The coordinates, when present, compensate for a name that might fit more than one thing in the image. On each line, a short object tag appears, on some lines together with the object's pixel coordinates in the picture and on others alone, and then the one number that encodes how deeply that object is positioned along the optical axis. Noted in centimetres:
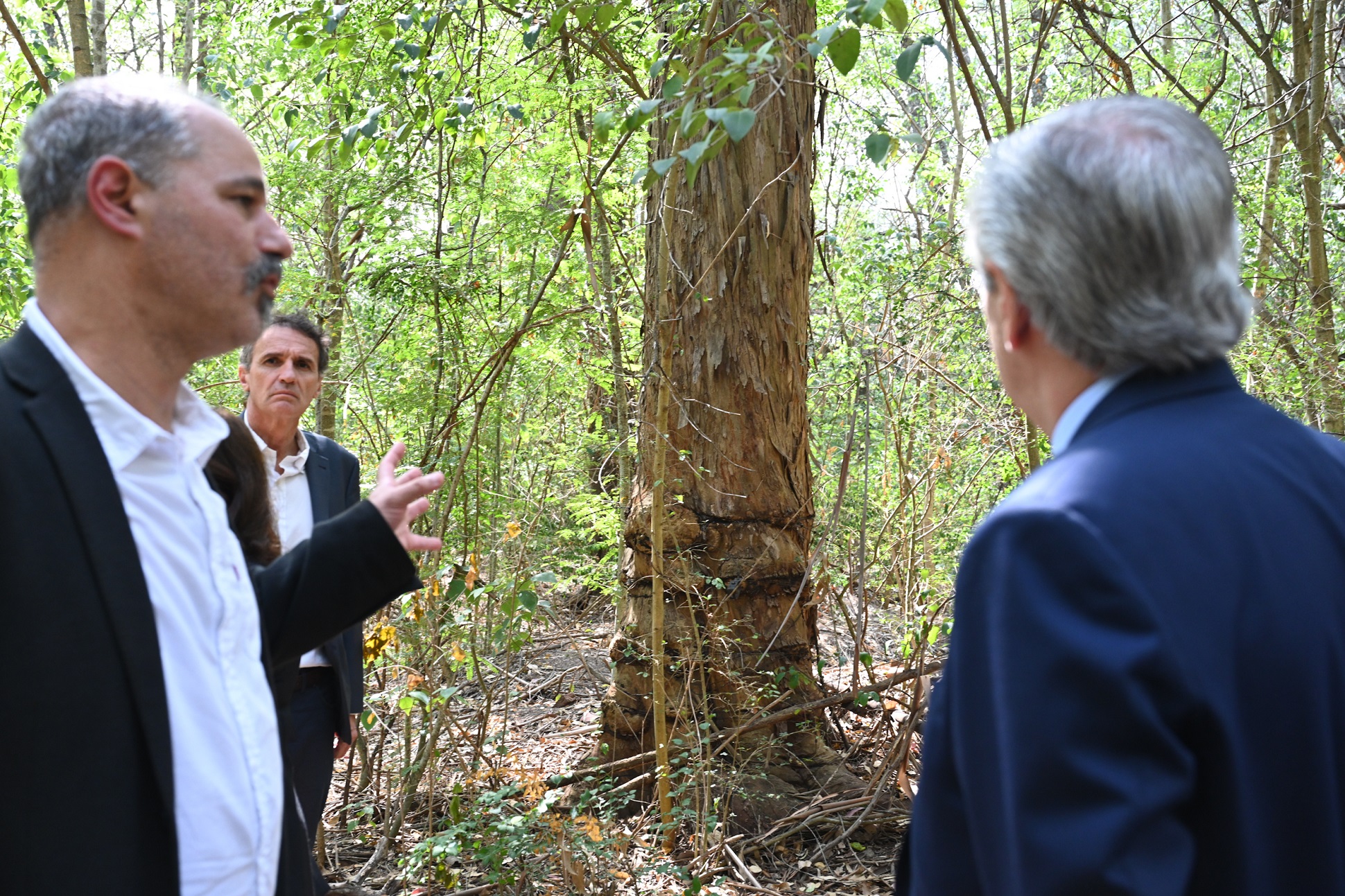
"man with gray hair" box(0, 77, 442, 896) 129
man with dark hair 321
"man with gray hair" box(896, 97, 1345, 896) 104
